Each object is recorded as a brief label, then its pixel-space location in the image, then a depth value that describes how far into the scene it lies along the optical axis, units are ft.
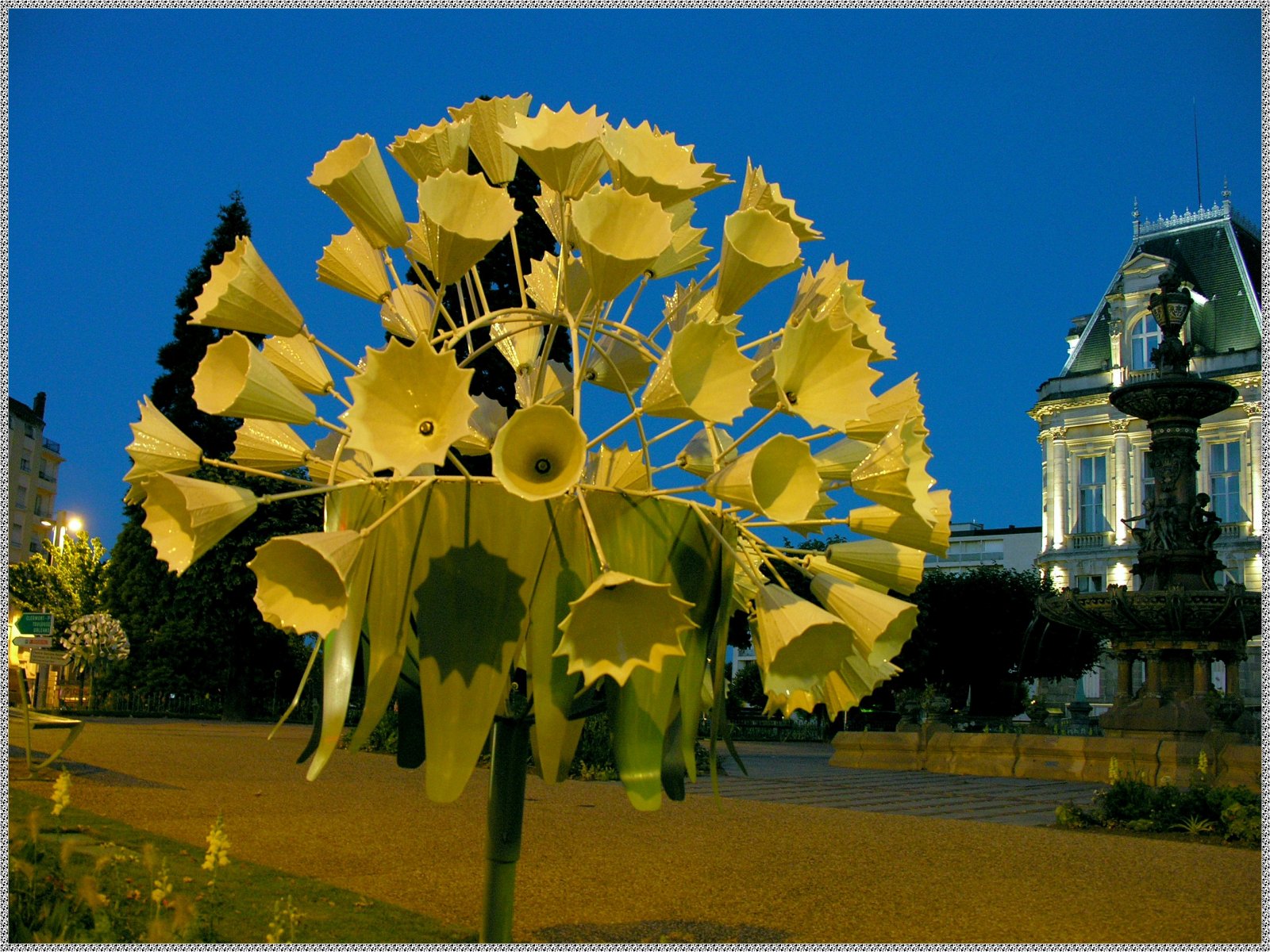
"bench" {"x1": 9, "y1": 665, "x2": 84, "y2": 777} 36.24
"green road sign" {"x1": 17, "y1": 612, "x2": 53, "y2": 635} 49.47
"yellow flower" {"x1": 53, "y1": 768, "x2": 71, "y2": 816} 17.84
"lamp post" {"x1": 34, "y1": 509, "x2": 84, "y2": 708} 153.58
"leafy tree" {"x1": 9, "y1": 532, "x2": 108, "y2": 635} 141.59
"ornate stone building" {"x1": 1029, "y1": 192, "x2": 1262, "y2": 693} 157.69
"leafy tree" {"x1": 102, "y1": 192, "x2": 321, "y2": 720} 120.78
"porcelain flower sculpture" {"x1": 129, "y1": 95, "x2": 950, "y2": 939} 7.42
